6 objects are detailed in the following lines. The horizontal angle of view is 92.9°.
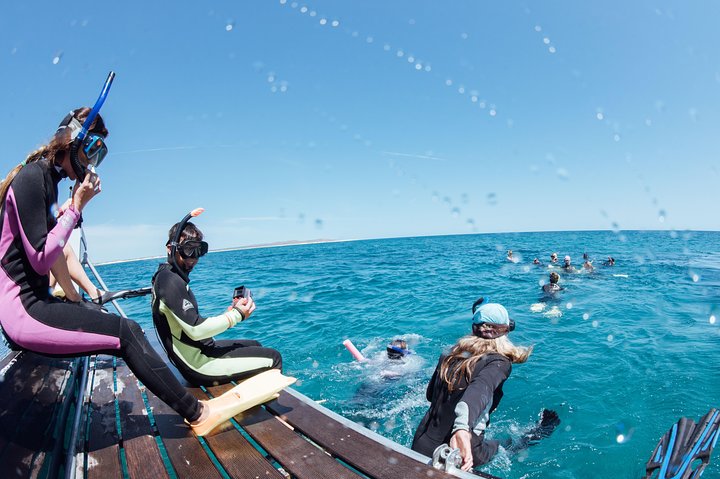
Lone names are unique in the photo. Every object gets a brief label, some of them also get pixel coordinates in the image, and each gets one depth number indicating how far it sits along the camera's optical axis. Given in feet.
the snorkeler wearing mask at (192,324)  10.61
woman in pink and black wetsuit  6.86
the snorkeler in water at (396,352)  24.27
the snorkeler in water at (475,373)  9.78
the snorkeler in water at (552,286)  44.42
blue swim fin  6.77
